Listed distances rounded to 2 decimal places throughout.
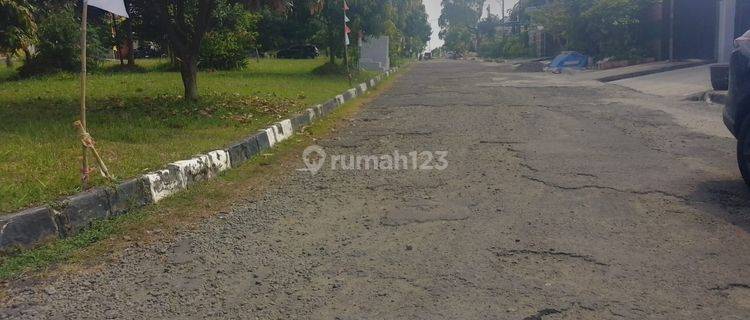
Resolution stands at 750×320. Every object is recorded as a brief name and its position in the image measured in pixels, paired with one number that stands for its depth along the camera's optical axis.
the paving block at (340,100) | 13.90
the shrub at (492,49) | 61.01
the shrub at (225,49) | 22.94
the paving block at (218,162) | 6.43
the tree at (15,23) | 9.72
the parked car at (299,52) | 43.56
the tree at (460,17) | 96.56
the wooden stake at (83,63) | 5.23
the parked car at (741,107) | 5.25
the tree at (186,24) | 10.50
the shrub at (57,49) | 18.03
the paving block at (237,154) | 6.95
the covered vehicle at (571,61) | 29.47
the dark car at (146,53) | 38.85
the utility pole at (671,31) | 25.91
